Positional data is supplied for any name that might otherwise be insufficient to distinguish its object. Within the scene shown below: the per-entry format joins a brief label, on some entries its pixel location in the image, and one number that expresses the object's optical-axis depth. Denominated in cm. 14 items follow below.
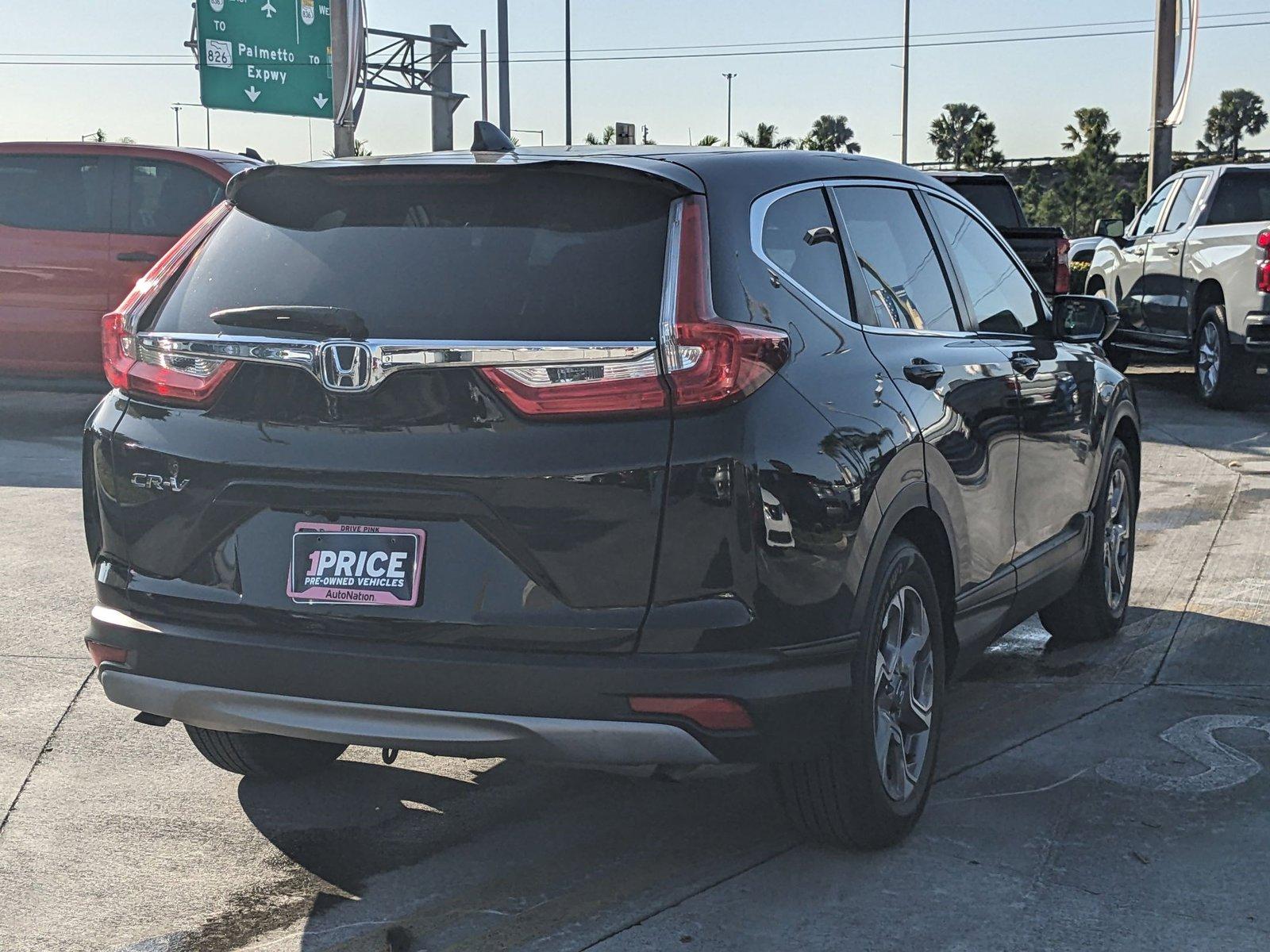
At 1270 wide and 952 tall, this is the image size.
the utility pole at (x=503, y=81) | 3112
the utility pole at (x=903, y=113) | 6091
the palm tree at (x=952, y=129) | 13450
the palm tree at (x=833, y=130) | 14112
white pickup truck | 1312
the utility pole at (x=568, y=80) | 4344
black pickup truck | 1499
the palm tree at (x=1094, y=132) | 10331
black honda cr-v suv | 333
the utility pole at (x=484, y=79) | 4412
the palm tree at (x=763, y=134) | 8774
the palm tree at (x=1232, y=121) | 15775
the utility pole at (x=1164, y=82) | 2141
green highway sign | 2536
